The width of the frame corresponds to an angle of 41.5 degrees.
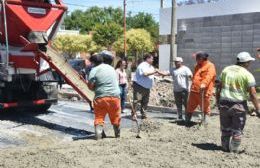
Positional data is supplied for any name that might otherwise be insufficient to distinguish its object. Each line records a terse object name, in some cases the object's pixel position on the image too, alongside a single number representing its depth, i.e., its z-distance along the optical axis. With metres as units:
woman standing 9.13
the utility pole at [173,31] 16.39
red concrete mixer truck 7.59
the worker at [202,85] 7.41
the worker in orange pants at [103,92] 6.22
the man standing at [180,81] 8.04
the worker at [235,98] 5.55
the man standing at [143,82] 8.03
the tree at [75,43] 37.39
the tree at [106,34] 35.84
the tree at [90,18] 56.32
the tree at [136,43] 30.67
